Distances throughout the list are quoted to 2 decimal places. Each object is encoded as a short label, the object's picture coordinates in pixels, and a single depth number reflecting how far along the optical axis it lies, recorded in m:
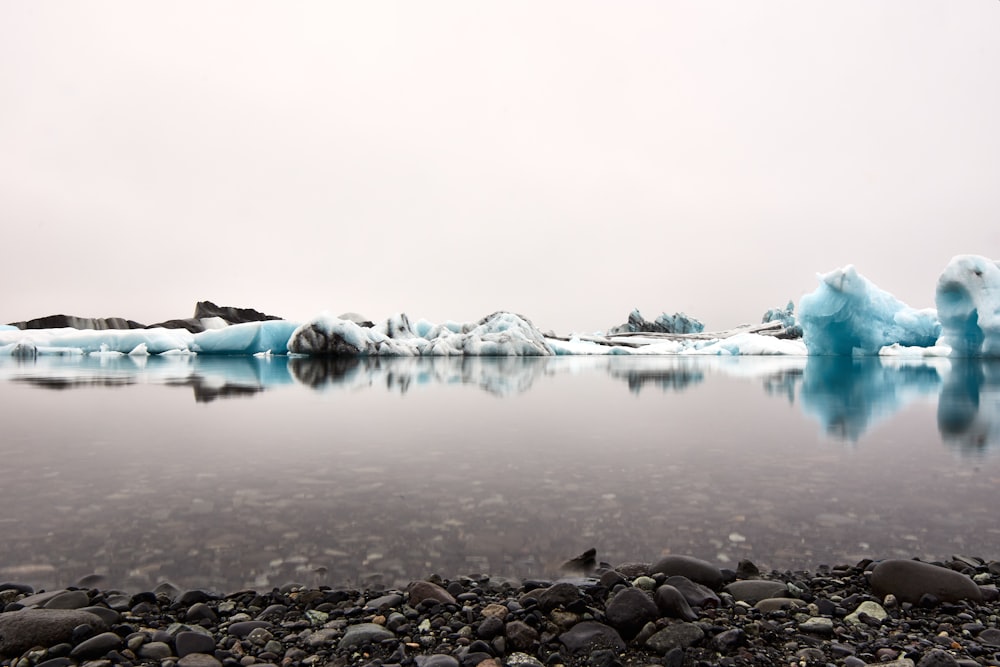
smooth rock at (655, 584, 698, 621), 2.28
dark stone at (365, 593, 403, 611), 2.34
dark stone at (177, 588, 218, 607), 2.38
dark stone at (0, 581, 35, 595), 2.48
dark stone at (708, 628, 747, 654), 2.07
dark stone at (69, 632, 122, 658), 1.98
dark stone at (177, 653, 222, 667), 1.92
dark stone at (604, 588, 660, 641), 2.21
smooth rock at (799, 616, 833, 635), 2.19
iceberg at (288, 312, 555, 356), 31.50
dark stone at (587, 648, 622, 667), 1.98
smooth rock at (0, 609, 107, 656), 2.02
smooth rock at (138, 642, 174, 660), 2.01
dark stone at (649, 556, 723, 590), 2.59
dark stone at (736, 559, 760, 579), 2.67
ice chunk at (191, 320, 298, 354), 35.03
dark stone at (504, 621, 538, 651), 2.11
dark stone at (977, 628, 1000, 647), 2.11
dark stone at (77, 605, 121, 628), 2.20
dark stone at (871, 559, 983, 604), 2.45
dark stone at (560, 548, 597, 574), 2.75
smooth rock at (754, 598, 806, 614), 2.35
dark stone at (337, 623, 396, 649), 2.07
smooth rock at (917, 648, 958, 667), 1.88
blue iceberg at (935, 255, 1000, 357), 26.05
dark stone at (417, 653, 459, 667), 1.93
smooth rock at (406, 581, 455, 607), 2.36
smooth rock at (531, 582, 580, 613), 2.31
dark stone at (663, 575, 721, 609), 2.39
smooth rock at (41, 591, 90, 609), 2.30
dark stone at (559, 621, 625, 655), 2.08
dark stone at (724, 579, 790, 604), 2.45
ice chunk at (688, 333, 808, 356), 51.87
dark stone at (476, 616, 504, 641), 2.15
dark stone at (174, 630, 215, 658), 2.02
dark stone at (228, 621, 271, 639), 2.14
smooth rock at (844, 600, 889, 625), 2.28
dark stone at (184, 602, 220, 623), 2.25
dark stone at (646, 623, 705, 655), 2.08
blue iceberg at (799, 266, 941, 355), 31.58
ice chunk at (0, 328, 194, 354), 40.68
